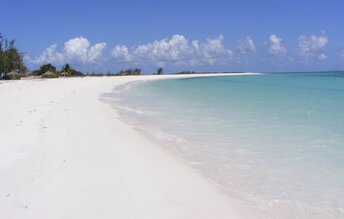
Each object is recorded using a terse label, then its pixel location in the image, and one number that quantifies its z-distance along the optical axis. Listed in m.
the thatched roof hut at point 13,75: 44.72
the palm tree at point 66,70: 58.70
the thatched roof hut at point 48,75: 51.19
